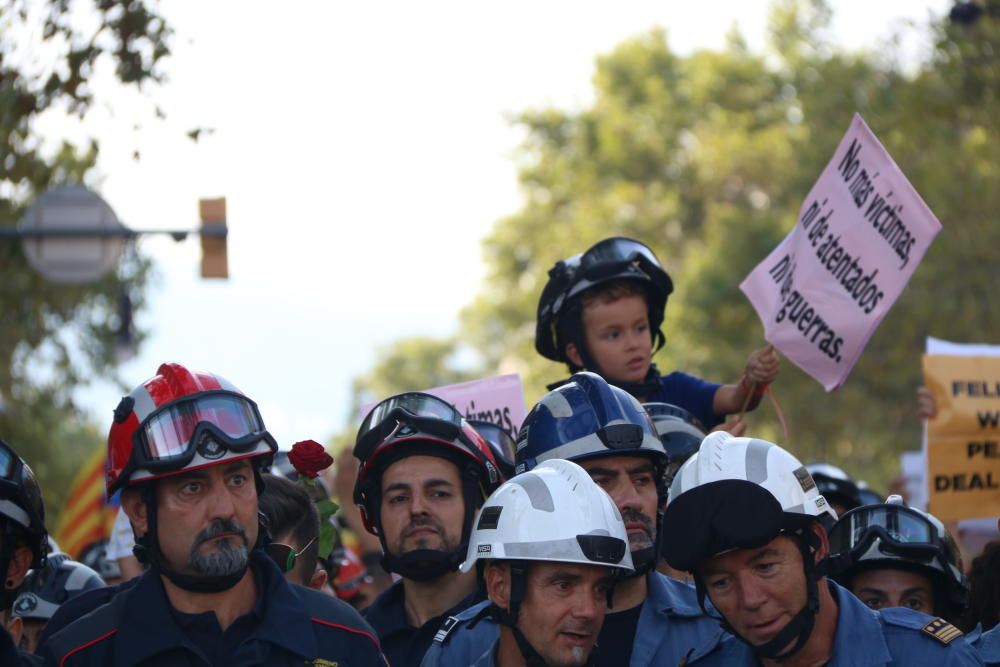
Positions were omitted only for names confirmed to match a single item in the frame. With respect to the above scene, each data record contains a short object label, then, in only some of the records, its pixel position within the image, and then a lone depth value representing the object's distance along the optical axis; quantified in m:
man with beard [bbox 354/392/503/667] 13.69
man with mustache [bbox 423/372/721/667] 12.29
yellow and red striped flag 29.70
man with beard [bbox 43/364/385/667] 10.93
